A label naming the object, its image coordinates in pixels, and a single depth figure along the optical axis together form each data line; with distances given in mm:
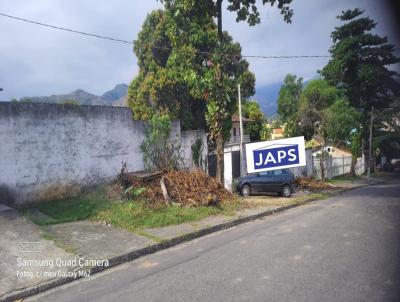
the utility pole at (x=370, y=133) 33034
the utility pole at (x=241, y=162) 17922
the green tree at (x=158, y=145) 13352
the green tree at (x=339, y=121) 28125
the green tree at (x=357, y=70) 30094
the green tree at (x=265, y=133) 39097
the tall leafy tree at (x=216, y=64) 13688
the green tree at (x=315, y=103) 30547
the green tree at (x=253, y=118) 42312
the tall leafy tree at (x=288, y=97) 49903
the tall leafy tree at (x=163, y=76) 25812
